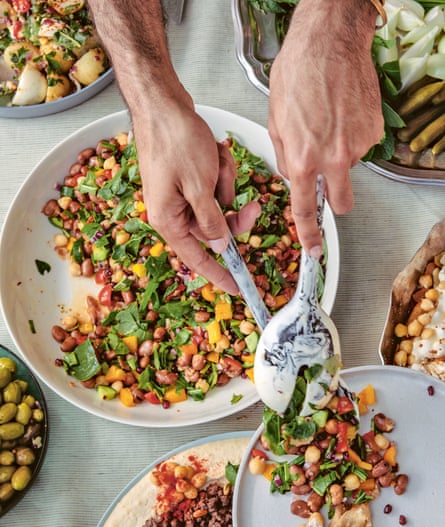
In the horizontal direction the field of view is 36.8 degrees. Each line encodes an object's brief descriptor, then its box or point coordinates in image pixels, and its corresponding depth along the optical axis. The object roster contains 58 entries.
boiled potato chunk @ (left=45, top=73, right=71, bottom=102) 1.74
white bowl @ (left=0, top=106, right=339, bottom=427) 1.47
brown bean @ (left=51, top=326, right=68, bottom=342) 1.55
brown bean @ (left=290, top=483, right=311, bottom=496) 1.34
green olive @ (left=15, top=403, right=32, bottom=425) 1.50
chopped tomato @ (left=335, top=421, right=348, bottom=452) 1.32
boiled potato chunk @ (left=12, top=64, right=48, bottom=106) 1.72
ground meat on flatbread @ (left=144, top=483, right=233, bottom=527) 1.43
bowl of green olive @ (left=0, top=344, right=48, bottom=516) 1.47
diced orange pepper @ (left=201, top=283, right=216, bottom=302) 1.50
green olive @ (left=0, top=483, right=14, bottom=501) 1.46
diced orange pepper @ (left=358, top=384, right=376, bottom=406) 1.40
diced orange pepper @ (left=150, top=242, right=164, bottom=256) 1.55
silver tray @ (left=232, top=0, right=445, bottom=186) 1.58
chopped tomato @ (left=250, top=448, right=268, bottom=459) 1.37
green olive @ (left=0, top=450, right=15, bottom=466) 1.46
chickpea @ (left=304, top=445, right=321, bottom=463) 1.33
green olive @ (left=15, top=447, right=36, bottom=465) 1.48
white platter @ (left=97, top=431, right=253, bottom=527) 1.44
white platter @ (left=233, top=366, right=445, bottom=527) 1.35
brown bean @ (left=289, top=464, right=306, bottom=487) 1.35
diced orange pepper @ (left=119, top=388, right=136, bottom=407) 1.49
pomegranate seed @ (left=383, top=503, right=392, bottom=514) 1.34
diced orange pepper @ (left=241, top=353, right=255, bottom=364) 1.48
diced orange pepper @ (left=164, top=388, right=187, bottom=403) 1.49
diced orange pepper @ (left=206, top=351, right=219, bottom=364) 1.49
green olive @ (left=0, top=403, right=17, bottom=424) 1.47
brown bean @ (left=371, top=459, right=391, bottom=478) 1.34
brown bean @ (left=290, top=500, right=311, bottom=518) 1.35
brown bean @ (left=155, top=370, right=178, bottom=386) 1.49
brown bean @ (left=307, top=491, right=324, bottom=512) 1.34
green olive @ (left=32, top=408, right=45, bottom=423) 1.51
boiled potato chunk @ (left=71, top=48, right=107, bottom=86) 1.72
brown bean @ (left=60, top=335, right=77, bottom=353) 1.54
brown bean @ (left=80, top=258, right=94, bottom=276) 1.59
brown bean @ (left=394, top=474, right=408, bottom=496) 1.34
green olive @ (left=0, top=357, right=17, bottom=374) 1.53
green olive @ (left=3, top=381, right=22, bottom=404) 1.50
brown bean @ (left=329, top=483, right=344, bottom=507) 1.34
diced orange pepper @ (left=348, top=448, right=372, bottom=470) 1.36
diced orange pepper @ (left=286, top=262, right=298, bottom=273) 1.52
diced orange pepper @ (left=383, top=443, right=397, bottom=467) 1.37
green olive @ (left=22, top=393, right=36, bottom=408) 1.52
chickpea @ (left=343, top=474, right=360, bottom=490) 1.34
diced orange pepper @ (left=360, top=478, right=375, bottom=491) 1.35
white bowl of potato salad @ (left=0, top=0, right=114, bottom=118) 1.72
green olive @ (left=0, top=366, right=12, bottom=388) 1.50
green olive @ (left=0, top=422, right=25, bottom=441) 1.47
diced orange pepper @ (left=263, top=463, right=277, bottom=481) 1.37
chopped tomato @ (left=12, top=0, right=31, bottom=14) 1.79
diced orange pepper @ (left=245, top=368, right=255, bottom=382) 1.47
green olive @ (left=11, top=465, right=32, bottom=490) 1.46
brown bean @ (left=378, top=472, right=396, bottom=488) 1.34
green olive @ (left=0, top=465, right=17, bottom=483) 1.46
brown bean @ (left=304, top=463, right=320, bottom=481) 1.34
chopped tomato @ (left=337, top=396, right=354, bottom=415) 1.30
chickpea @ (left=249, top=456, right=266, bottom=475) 1.35
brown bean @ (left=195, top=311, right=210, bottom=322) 1.49
